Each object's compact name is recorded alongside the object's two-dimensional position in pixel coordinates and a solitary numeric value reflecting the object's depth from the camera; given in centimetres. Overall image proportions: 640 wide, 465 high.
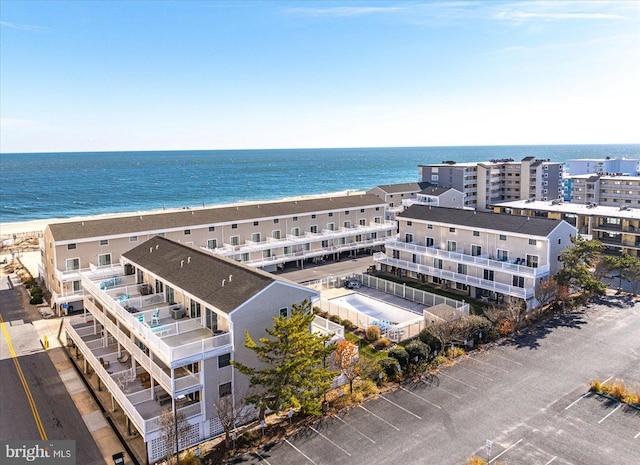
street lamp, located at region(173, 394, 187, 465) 2292
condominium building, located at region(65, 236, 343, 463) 2495
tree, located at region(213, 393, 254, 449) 2373
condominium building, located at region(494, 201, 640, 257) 5734
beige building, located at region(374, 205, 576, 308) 4441
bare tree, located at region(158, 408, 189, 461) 2289
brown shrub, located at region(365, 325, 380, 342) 3784
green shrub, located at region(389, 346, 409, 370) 3197
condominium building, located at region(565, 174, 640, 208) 7887
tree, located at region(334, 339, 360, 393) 2832
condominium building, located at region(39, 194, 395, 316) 4616
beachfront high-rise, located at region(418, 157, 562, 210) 9544
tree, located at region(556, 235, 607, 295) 4234
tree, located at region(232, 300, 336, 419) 2459
